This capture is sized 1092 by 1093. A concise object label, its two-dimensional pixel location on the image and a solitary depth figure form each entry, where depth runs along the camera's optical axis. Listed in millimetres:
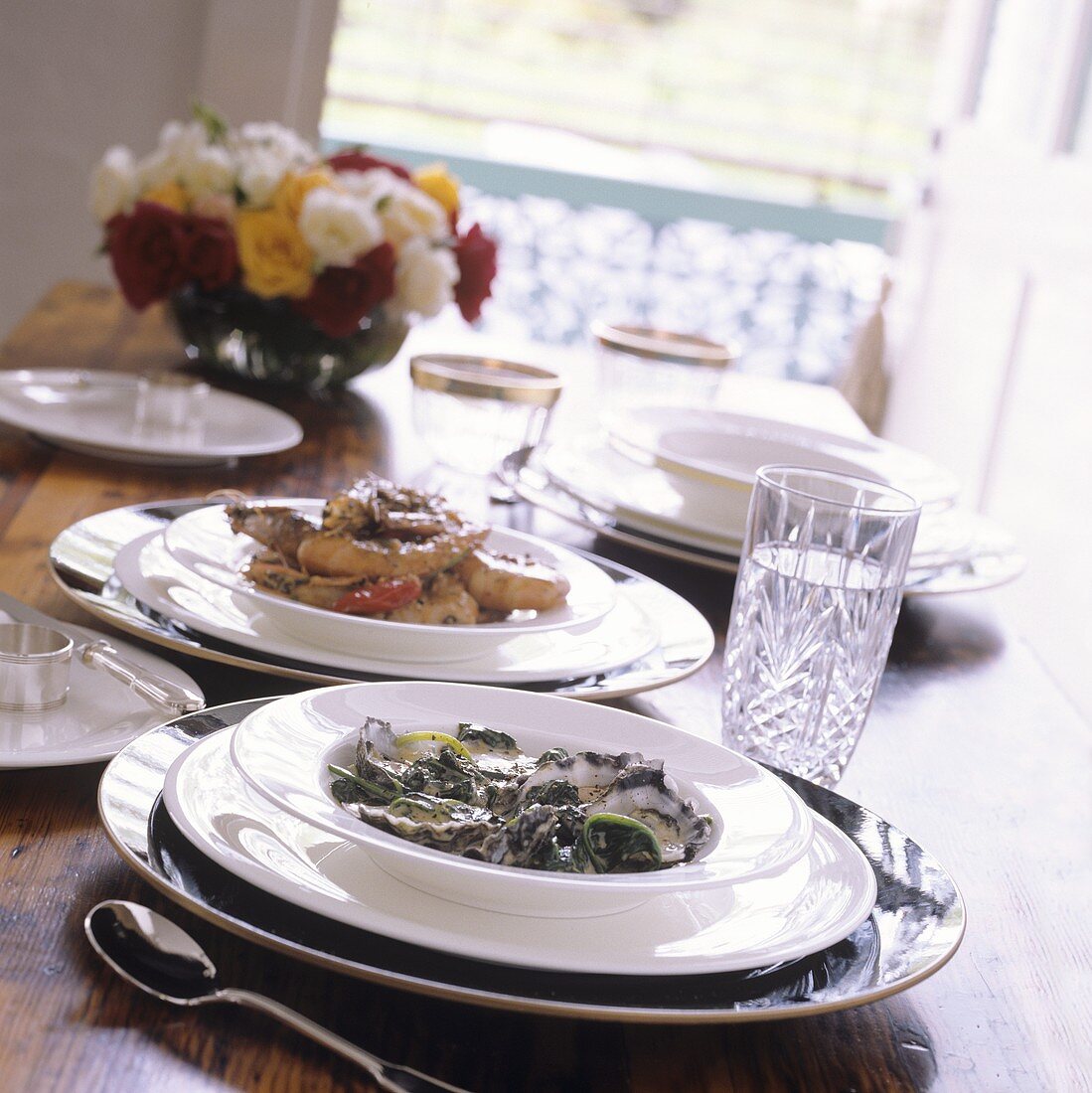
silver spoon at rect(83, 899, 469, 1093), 485
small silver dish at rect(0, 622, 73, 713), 707
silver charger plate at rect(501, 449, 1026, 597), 1189
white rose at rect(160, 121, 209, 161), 1729
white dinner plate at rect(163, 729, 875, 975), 515
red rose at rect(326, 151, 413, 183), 1844
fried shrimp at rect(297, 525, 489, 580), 910
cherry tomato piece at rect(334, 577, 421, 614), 884
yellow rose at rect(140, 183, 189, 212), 1717
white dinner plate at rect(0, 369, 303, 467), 1356
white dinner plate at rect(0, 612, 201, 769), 668
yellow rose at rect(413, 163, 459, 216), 1851
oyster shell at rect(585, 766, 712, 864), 584
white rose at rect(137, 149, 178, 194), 1745
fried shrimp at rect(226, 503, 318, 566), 948
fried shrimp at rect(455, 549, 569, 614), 938
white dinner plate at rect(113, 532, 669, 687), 839
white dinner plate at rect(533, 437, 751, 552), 1212
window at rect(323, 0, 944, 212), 5172
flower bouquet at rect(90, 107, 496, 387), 1623
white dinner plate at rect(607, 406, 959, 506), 1314
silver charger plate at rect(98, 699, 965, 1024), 503
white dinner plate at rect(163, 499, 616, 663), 833
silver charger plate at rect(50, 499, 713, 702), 819
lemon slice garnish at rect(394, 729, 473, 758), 639
